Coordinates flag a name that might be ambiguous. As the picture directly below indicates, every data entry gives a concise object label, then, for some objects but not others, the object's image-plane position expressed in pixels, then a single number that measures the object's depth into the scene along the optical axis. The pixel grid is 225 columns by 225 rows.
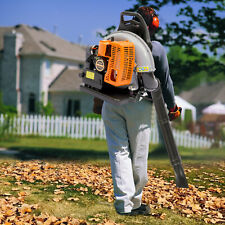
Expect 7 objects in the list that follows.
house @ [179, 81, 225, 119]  44.40
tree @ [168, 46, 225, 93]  11.59
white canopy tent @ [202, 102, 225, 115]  22.09
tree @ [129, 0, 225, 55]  10.37
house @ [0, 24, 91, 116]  27.00
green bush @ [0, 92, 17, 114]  21.92
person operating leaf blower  3.90
